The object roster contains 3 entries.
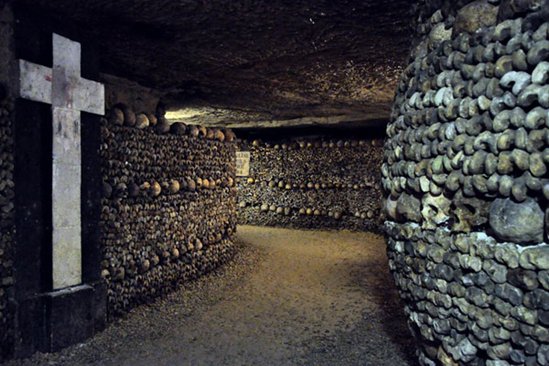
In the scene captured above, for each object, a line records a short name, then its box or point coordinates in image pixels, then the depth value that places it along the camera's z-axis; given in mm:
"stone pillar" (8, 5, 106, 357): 3289
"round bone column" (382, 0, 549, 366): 1831
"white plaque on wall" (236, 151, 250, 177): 11055
